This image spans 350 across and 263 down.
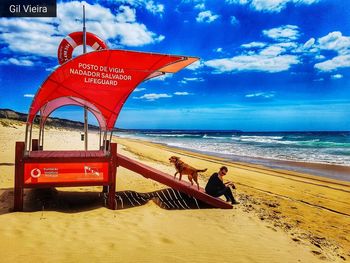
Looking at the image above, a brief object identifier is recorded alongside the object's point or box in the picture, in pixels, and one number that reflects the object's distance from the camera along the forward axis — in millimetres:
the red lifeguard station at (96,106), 6973
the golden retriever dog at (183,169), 8719
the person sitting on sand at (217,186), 8359
